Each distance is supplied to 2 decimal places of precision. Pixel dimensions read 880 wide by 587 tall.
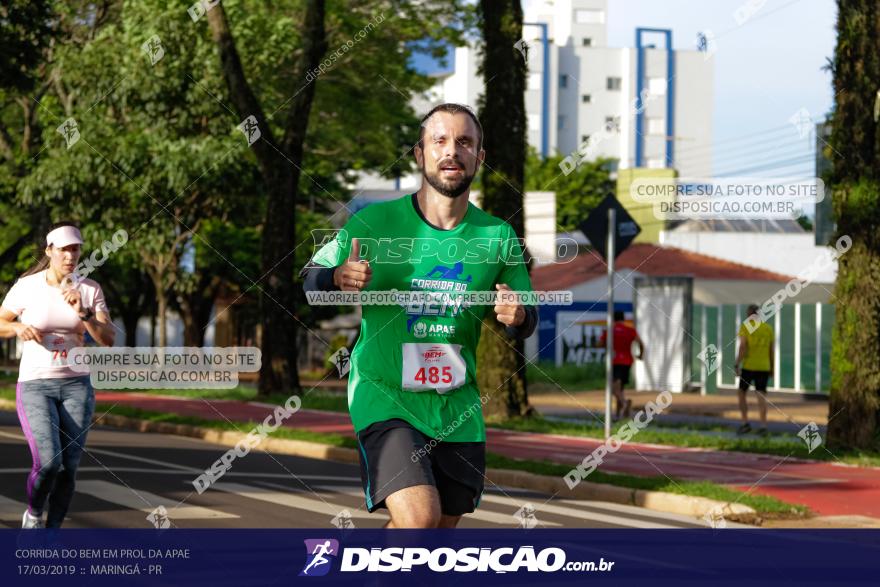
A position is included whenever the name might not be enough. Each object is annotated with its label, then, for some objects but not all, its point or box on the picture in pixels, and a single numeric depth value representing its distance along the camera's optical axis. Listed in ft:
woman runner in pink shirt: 27.09
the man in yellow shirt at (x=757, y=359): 68.59
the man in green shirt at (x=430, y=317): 17.63
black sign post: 59.11
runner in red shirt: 78.59
